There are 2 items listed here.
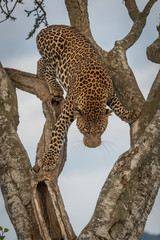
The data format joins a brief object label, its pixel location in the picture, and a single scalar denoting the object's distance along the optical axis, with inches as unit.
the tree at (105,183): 489.7
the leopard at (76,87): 619.5
